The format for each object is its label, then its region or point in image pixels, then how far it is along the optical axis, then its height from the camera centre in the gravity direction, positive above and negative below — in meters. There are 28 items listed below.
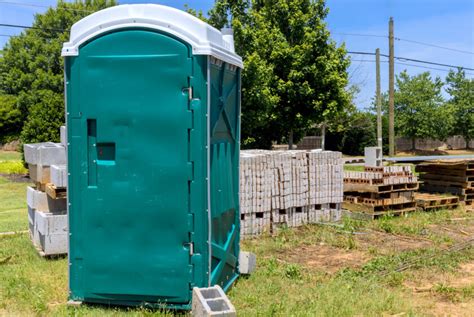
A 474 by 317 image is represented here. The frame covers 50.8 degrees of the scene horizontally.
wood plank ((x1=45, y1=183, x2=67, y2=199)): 7.76 -0.61
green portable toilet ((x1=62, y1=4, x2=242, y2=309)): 5.24 -0.01
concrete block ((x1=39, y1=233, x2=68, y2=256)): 7.89 -1.44
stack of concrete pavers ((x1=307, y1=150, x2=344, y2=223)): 11.23 -0.79
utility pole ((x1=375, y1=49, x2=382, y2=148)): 26.75 +3.52
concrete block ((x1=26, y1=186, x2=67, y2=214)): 8.21 -0.83
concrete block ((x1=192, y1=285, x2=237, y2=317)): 4.44 -1.43
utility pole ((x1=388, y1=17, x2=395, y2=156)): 26.48 +3.96
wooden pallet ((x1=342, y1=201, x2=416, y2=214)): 12.07 -1.40
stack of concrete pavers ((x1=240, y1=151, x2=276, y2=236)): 9.92 -0.83
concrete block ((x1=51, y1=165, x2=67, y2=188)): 7.62 -0.37
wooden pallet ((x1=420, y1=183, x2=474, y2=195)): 14.65 -1.19
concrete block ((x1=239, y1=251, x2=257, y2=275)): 6.88 -1.53
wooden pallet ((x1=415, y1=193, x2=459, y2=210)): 13.31 -1.40
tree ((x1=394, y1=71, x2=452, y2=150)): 45.84 +3.65
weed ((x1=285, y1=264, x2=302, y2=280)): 7.11 -1.75
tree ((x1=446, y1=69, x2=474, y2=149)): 51.72 +4.93
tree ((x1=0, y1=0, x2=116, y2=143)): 38.84 +8.18
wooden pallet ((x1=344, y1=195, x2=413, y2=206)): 12.15 -1.24
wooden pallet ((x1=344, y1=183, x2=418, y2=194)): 12.14 -0.93
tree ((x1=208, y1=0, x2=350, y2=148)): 22.42 +4.27
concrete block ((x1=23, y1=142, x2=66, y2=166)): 8.20 -0.02
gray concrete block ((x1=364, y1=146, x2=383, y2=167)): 13.07 -0.17
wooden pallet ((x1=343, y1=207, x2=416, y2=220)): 11.95 -1.54
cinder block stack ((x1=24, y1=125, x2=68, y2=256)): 7.89 -0.79
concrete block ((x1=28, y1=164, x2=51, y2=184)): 8.26 -0.35
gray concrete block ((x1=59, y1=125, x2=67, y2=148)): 7.87 +0.27
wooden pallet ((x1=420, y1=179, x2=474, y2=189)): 14.59 -1.00
